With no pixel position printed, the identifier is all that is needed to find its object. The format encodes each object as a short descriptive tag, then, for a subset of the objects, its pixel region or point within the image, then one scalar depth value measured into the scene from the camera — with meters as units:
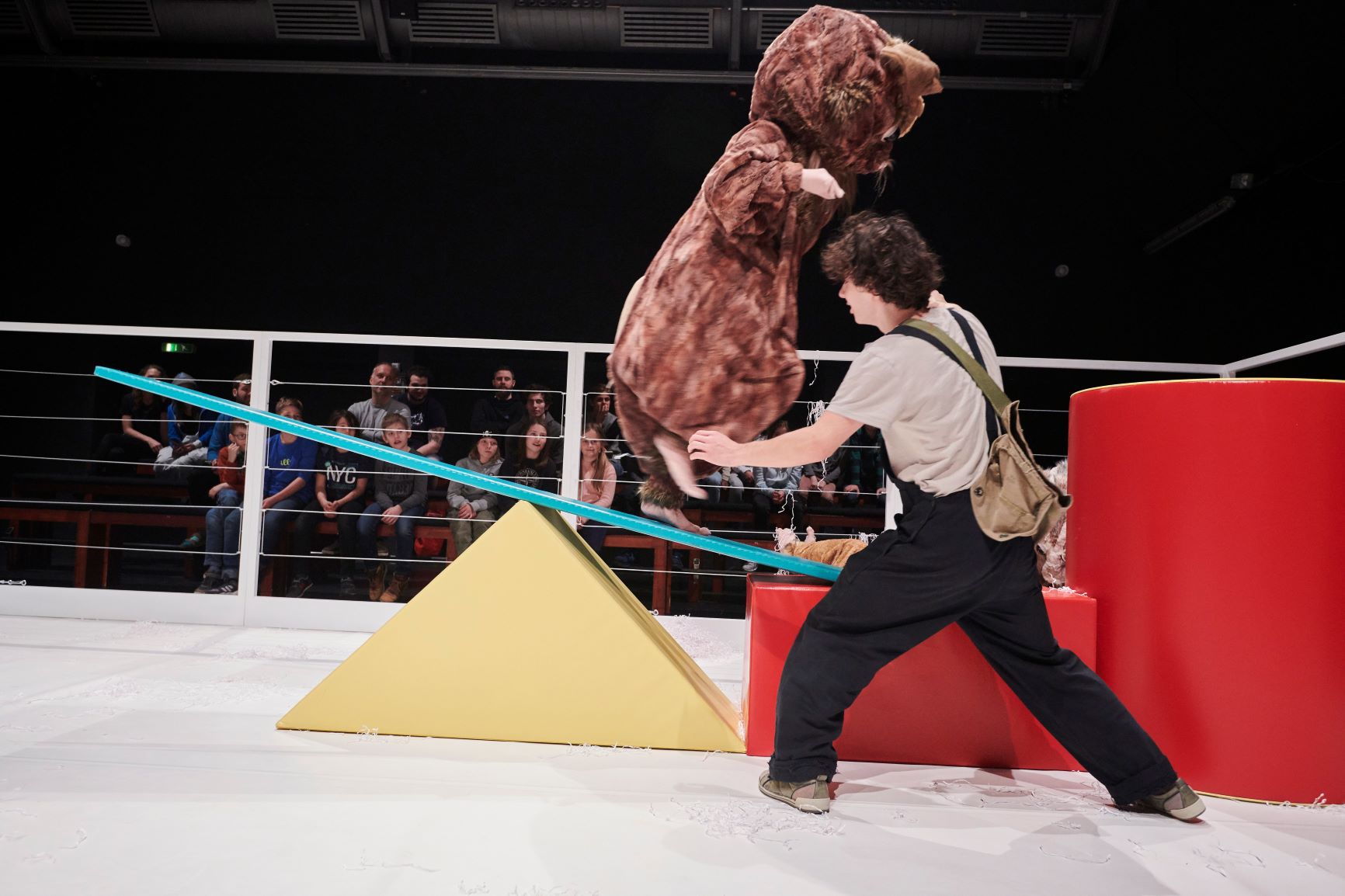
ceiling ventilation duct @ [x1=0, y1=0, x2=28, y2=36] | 3.96
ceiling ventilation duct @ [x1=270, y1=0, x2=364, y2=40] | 3.85
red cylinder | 1.58
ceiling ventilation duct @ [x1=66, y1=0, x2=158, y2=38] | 3.92
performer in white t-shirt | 1.50
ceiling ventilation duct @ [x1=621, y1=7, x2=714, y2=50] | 3.74
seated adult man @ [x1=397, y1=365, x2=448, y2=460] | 3.74
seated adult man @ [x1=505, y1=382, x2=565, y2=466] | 3.63
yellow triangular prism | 1.86
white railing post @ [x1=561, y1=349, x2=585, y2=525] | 3.22
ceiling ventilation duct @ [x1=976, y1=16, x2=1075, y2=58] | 3.64
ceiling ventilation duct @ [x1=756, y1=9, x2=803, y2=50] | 3.64
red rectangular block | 1.83
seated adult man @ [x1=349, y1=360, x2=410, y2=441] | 3.70
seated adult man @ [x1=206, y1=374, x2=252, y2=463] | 3.83
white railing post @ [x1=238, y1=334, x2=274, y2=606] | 3.22
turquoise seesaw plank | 1.86
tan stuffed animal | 2.01
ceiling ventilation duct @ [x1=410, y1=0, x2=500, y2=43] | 3.80
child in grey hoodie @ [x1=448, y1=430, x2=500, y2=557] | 3.64
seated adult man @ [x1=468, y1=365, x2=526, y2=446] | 3.73
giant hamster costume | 2.70
